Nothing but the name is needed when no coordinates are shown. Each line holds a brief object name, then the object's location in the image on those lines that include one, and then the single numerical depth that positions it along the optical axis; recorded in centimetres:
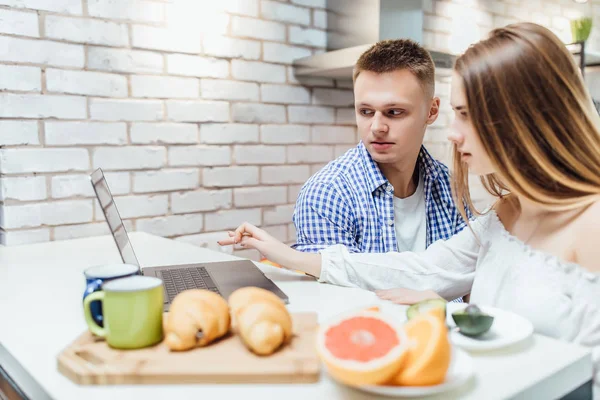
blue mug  89
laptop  120
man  171
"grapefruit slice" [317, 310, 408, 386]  64
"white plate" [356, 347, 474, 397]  64
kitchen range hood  238
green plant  293
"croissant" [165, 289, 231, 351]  76
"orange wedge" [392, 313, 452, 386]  64
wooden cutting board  71
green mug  76
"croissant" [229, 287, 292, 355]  75
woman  99
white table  69
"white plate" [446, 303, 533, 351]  80
